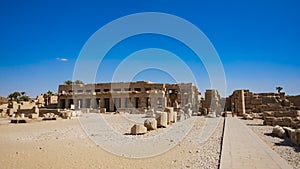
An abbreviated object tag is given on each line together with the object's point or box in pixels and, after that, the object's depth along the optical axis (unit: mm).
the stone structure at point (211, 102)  34219
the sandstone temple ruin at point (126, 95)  39438
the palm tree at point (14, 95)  62488
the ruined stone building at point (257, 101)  30455
